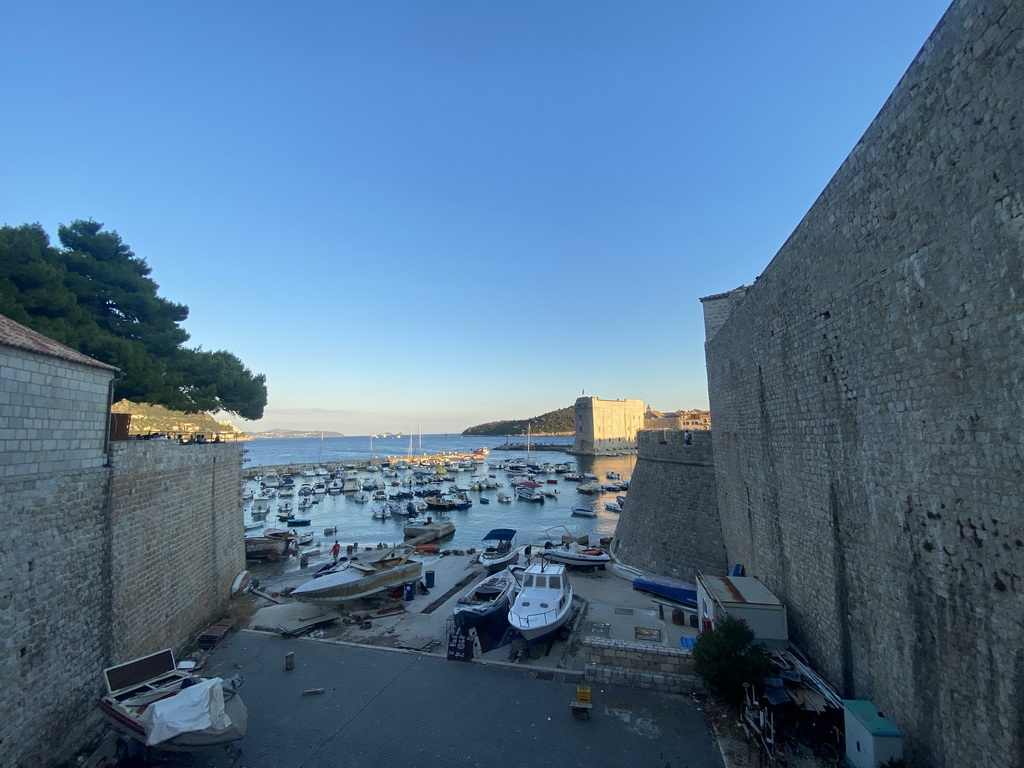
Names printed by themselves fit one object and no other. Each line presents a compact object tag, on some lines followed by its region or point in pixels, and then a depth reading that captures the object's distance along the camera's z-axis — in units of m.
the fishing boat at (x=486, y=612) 11.81
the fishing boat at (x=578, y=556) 18.36
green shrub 7.91
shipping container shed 9.46
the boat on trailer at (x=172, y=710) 6.67
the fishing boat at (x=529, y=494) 49.47
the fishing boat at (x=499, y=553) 19.61
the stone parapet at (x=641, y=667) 8.88
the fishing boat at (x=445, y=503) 44.91
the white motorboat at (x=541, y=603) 11.02
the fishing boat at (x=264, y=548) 23.92
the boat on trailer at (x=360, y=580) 13.73
